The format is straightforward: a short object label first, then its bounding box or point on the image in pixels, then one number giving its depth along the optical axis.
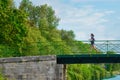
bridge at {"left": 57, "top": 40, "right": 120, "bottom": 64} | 40.56
